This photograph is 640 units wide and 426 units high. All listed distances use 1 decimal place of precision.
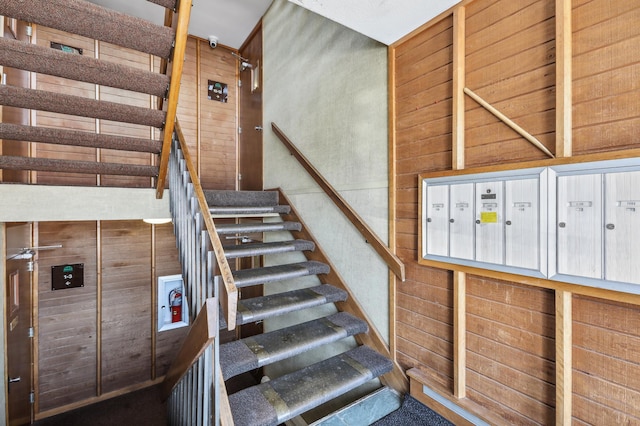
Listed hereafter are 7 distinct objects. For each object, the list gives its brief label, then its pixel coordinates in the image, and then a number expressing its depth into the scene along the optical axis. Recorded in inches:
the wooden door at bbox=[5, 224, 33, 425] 109.0
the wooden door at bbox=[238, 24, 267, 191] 164.4
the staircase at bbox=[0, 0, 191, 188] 58.9
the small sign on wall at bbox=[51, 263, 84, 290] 139.6
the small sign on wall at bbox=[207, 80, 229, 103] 178.4
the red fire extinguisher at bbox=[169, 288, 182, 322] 166.9
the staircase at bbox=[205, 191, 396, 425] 63.6
